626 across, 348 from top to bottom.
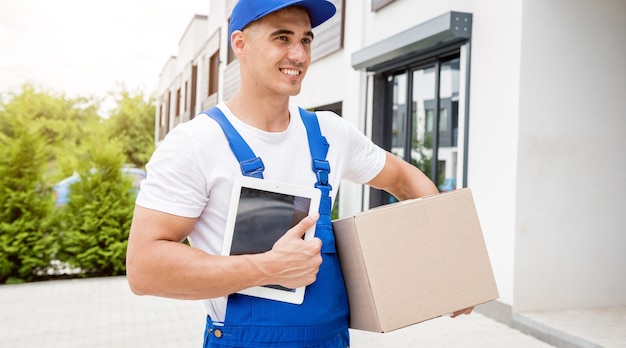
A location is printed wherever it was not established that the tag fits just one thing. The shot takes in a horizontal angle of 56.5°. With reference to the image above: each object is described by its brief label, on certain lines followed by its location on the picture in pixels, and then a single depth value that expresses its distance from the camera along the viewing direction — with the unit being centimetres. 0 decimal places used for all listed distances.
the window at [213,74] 1874
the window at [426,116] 638
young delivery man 131
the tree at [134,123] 3959
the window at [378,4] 736
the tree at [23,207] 742
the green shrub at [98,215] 775
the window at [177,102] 2817
